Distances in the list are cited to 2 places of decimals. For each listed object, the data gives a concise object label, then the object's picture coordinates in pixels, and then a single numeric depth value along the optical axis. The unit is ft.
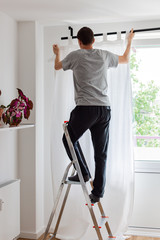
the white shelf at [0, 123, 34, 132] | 9.04
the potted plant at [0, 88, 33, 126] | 9.79
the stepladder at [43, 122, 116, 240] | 8.93
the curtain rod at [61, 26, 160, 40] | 10.79
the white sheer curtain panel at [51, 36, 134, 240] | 11.09
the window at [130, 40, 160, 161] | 12.32
